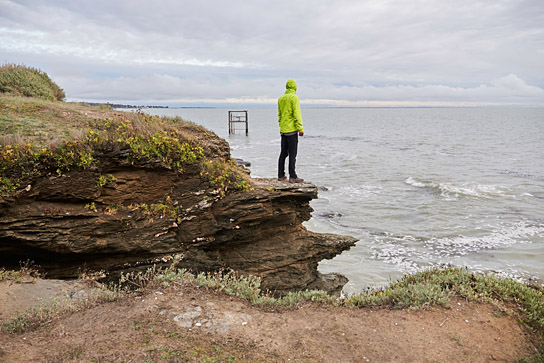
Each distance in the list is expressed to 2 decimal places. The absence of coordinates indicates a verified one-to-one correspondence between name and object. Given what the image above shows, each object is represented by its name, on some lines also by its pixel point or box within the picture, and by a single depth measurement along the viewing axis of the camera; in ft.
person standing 32.94
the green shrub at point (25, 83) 51.16
